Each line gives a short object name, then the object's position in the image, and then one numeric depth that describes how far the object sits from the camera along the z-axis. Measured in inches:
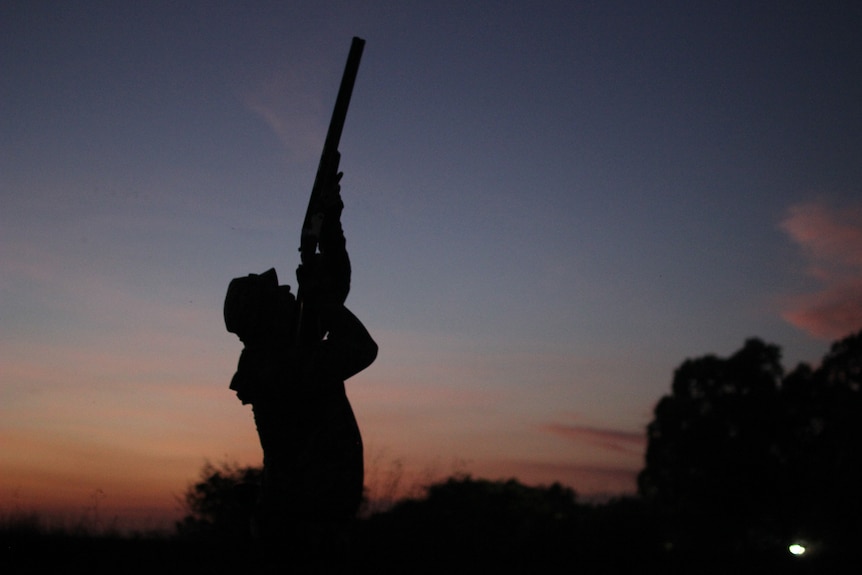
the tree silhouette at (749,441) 1330.0
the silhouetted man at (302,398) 151.5
